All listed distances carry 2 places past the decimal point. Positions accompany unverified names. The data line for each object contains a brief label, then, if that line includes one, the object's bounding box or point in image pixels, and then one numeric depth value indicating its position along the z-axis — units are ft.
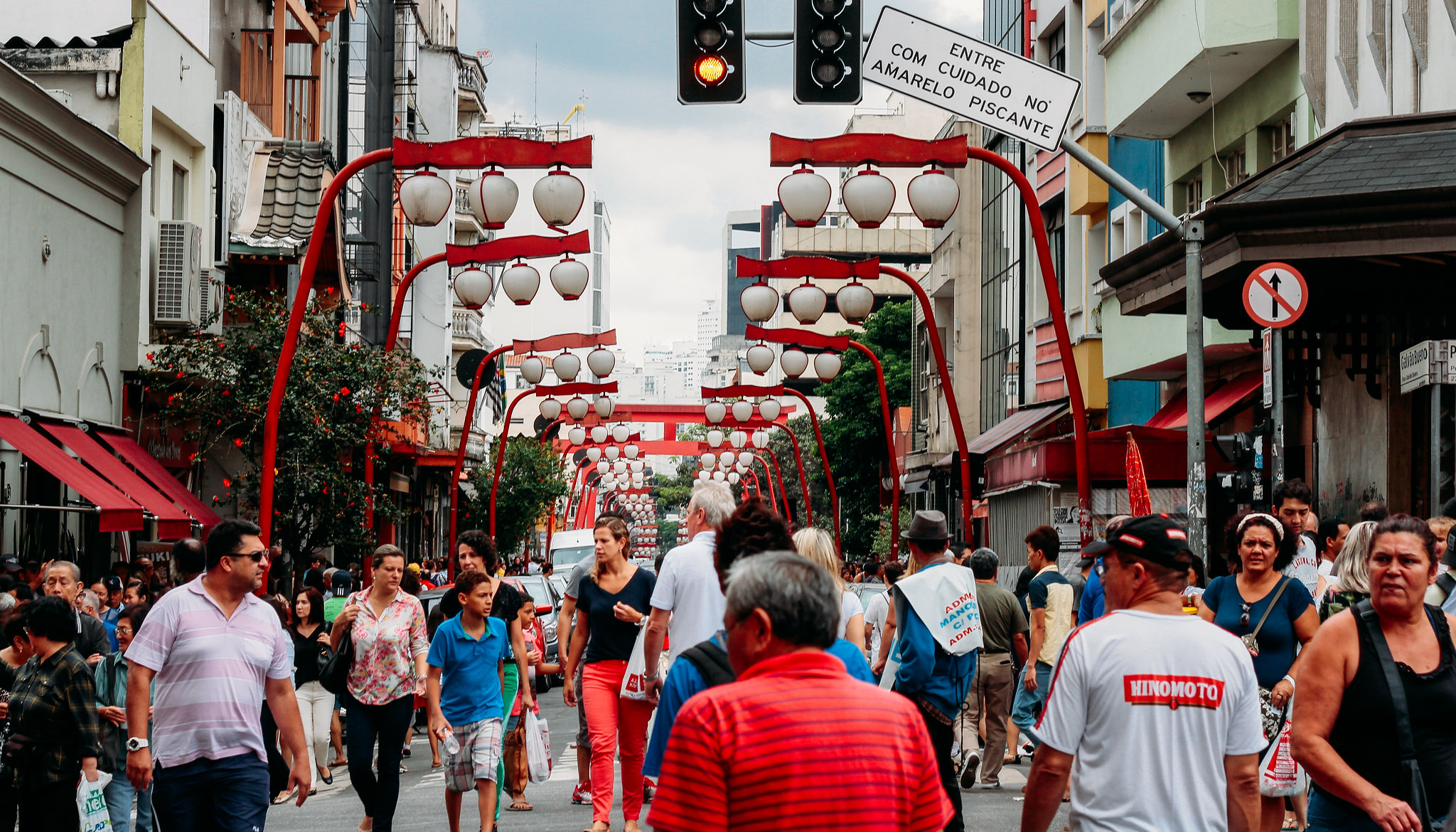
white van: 142.31
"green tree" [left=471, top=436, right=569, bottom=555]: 182.80
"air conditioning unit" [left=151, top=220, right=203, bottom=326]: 79.41
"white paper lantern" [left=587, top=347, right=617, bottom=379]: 102.73
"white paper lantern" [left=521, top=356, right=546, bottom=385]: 105.60
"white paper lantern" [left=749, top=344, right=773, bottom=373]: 93.35
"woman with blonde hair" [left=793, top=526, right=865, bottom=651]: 27.63
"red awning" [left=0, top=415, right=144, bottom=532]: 60.13
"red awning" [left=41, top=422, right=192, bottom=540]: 67.21
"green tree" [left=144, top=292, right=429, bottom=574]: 79.25
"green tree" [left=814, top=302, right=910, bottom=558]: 211.61
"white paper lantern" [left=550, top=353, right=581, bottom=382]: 101.35
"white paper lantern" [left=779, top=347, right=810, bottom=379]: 90.84
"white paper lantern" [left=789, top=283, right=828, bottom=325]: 69.92
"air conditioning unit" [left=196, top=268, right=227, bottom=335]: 83.10
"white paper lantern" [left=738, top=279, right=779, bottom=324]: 72.49
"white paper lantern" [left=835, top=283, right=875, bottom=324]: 68.23
